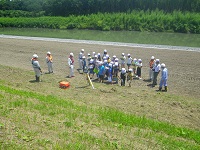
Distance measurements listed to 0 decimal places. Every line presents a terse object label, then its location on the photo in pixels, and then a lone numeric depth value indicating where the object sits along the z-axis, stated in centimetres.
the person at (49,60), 2014
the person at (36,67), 1709
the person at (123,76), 1683
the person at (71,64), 1917
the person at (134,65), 1940
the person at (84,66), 2066
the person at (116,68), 1794
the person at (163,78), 1622
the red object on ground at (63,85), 1622
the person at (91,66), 1872
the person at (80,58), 2084
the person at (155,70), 1721
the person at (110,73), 1761
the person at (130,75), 1716
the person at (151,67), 1870
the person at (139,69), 1905
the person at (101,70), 1756
